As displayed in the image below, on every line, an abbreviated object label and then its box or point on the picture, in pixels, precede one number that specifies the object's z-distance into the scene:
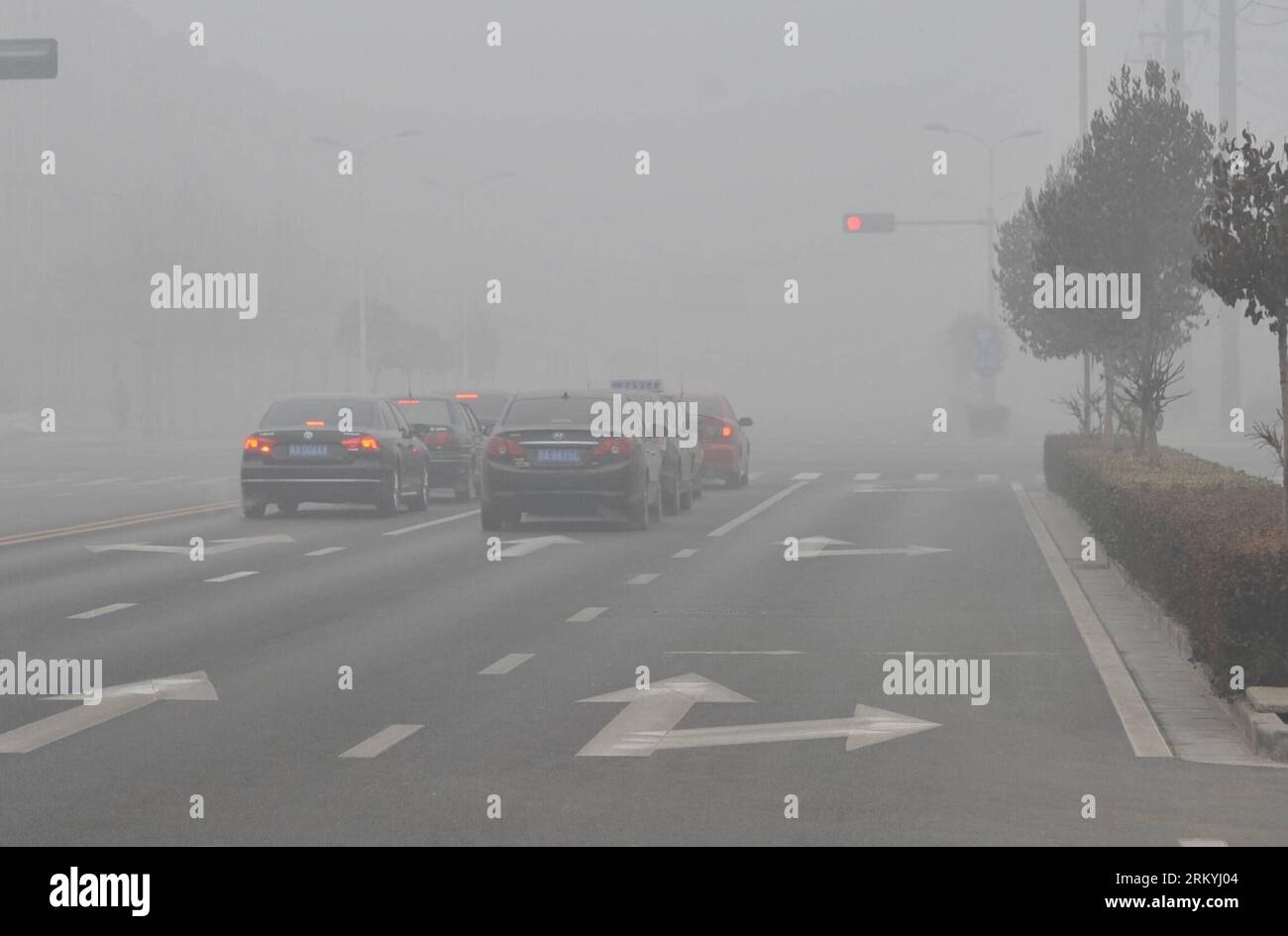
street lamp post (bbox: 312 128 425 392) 70.50
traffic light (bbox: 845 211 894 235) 58.28
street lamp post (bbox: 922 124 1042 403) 67.38
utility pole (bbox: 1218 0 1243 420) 59.78
